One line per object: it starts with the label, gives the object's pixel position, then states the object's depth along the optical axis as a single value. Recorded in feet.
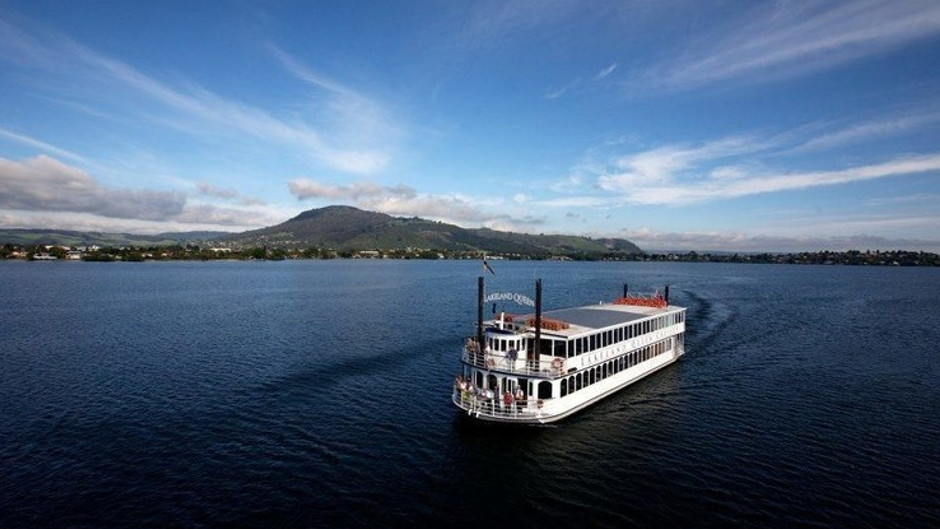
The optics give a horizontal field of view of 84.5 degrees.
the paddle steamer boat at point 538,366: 134.31
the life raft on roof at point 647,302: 212.02
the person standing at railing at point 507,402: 134.00
